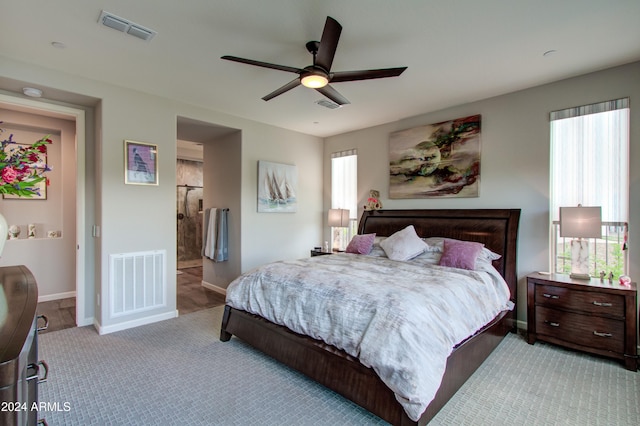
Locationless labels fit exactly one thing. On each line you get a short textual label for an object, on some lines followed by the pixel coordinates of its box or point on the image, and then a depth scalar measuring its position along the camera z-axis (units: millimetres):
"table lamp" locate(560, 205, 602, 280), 3021
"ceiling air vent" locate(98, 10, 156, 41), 2355
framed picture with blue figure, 3709
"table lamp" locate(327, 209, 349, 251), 5387
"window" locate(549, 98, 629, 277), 3141
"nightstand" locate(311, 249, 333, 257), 5255
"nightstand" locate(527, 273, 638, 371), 2752
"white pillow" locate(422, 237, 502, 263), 3611
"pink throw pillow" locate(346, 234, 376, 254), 4488
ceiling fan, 2217
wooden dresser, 720
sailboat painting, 5133
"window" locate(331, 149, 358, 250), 5695
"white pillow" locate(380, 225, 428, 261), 3965
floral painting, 1555
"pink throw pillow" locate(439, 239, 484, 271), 3408
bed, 2045
